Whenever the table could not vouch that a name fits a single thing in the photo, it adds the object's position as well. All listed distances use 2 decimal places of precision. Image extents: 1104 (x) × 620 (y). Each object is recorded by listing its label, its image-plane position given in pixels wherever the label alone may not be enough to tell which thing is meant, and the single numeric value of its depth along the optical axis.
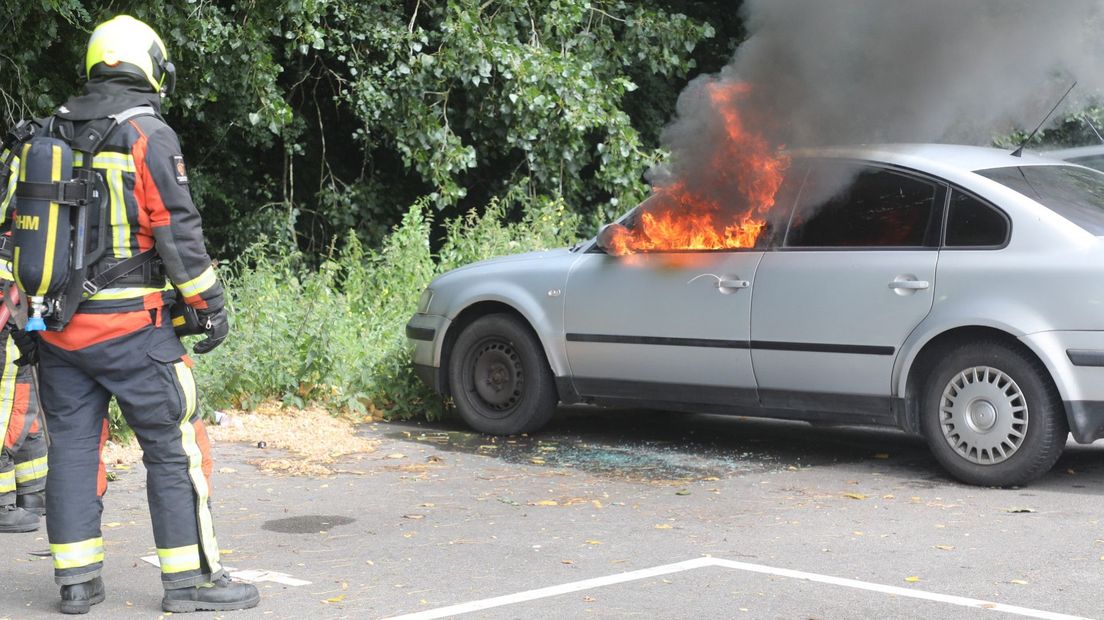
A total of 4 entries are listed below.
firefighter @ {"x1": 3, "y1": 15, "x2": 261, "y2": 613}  4.93
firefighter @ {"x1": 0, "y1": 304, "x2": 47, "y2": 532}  6.36
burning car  6.99
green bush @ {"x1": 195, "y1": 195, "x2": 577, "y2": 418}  9.64
